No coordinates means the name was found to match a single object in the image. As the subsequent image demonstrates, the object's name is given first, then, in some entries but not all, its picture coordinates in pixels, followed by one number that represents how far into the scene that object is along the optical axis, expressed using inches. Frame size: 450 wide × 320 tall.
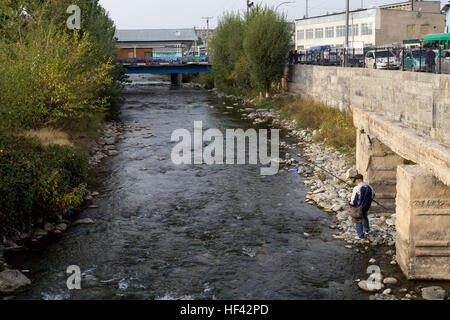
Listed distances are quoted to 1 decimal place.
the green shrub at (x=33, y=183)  484.4
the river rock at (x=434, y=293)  376.5
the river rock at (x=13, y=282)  398.0
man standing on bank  479.8
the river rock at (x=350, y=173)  697.0
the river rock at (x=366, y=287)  399.3
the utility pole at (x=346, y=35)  1188.7
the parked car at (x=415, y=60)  797.2
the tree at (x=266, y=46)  1581.0
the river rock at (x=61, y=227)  531.8
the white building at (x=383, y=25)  2687.0
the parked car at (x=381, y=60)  995.3
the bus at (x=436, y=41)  1382.9
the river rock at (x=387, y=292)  390.9
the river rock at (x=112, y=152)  930.1
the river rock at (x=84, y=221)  555.9
